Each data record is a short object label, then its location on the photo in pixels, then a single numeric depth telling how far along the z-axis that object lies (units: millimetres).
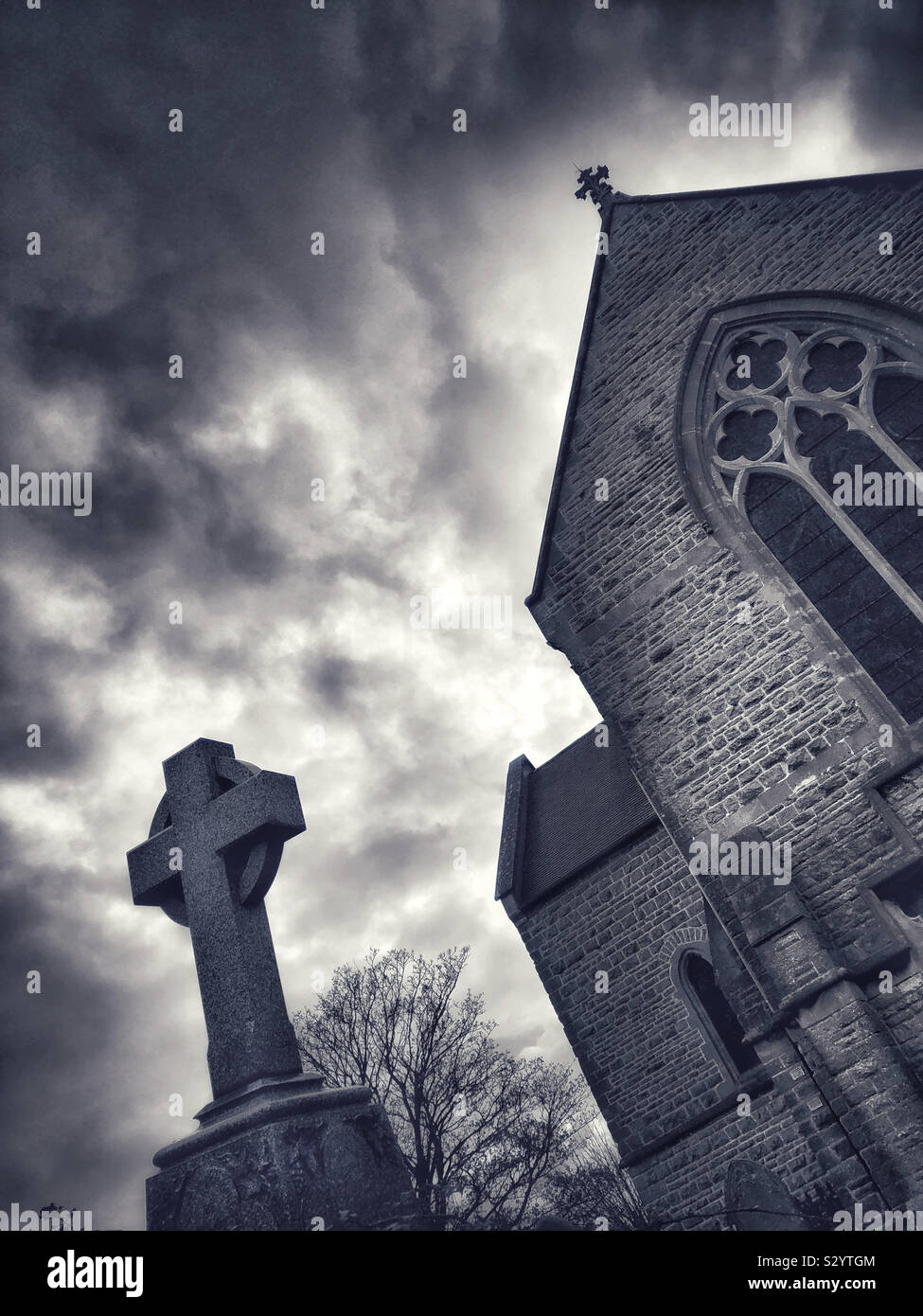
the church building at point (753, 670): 7465
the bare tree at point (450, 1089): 21906
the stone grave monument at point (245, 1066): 4297
